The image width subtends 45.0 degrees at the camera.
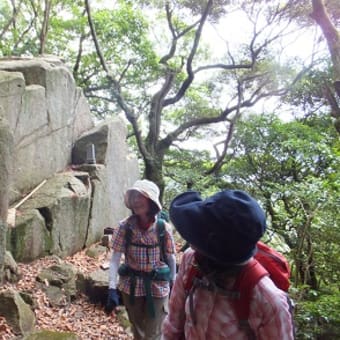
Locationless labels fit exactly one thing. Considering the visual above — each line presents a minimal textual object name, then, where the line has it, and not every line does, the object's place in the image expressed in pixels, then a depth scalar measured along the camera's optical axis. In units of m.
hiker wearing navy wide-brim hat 1.59
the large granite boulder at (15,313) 4.47
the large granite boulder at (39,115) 7.40
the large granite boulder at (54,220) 6.55
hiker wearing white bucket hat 3.69
